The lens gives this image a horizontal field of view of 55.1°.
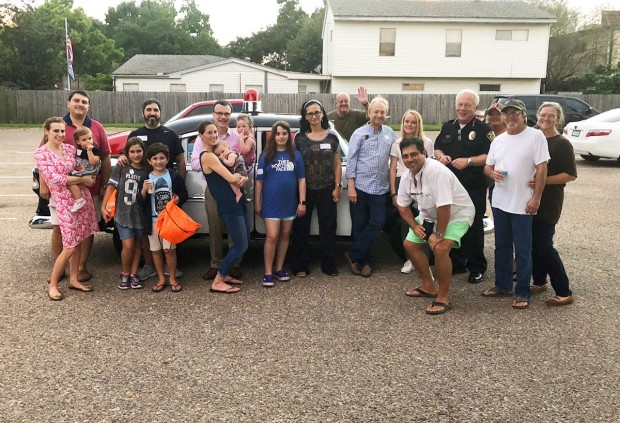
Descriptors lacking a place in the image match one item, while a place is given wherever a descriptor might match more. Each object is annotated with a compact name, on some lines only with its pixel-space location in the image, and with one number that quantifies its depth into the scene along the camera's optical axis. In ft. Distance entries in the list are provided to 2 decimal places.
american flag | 98.37
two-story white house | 102.78
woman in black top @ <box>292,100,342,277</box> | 19.21
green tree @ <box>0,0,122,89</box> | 118.21
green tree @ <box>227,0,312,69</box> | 216.54
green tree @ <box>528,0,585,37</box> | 135.74
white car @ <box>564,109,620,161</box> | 46.32
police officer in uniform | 18.54
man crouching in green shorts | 16.39
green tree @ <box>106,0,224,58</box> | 229.45
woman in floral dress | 17.48
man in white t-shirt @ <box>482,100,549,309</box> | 16.22
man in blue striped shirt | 19.40
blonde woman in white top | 18.70
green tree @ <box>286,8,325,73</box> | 179.52
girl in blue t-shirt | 18.78
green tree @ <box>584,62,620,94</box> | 108.27
